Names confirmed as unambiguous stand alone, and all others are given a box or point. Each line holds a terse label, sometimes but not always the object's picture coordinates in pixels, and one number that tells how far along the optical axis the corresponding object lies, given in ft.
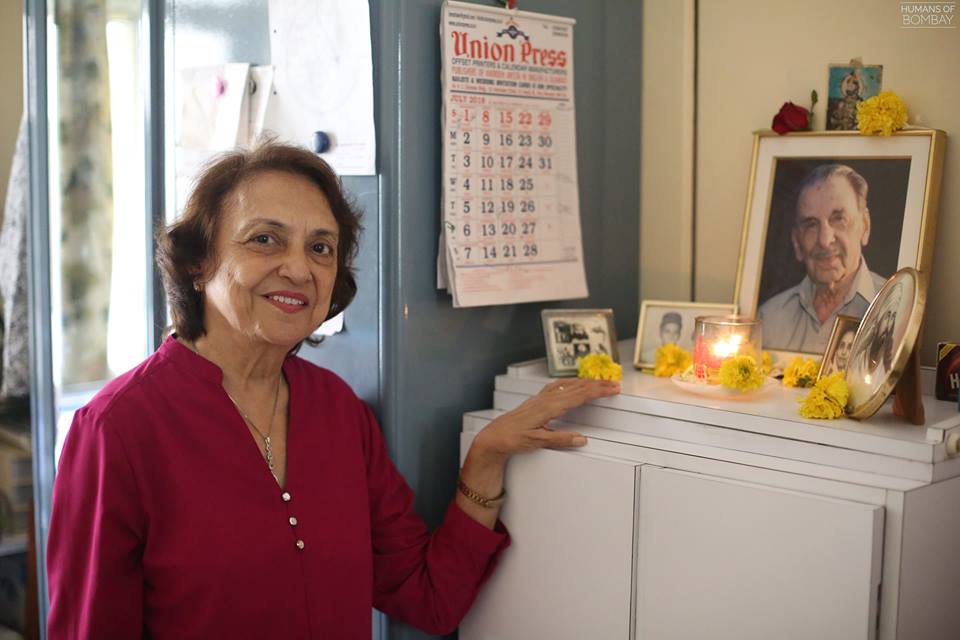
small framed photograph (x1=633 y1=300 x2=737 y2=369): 6.38
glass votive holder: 5.64
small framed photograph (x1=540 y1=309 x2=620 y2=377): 6.15
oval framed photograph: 4.56
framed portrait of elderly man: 5.78
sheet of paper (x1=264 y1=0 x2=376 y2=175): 5.86
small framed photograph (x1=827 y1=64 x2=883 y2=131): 6.10
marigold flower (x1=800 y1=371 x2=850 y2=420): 4.87
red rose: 6.26
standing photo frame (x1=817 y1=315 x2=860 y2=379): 5.46
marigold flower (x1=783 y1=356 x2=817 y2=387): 5.74
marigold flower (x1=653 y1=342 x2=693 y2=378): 6.14
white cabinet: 4.41
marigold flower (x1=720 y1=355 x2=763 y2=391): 5.27
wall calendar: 5.99
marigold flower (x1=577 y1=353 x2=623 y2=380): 5.82
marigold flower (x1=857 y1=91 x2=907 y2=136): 5.77
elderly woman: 4.87
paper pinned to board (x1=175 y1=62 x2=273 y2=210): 6.60
